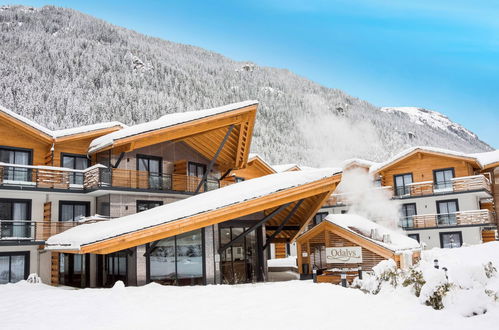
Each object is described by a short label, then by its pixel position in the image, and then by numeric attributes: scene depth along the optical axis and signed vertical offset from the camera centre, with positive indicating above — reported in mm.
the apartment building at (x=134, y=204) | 17953 +1775
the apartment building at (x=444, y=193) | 32062 +2897
